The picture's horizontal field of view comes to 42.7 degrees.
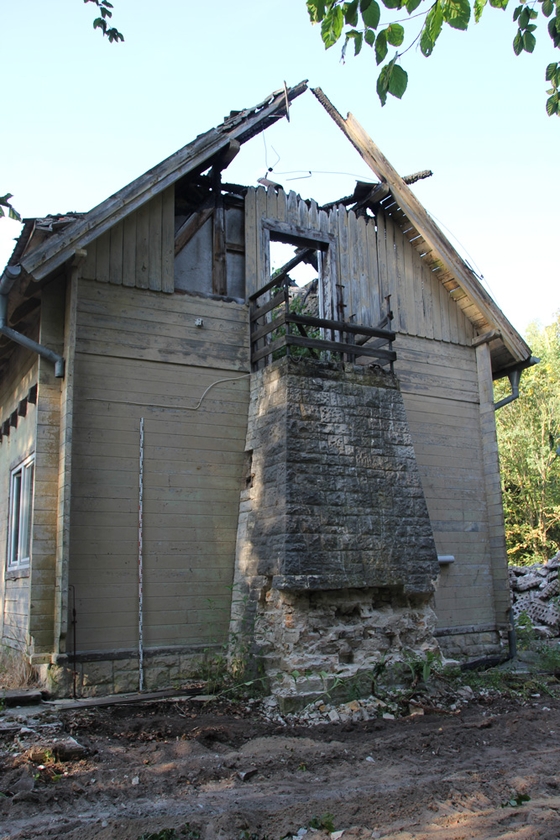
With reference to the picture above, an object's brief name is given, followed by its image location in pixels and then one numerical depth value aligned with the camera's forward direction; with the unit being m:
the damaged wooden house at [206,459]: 8.52
